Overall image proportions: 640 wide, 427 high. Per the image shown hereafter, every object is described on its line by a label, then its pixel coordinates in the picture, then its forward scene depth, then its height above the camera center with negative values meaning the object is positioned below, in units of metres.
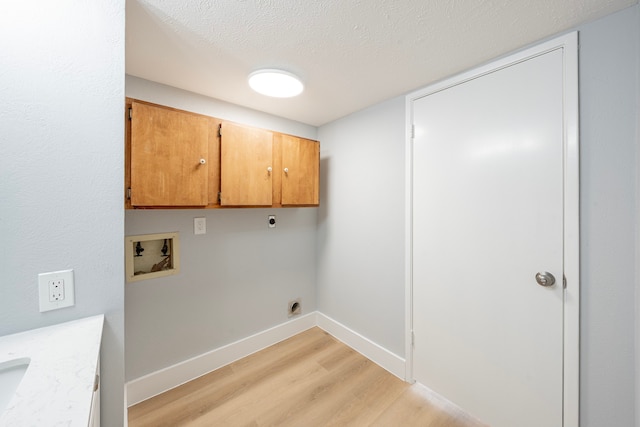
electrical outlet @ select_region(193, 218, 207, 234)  1.89 -0.11
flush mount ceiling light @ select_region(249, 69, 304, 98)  1.54 +0.86
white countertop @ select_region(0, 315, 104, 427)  0.51 -0.43
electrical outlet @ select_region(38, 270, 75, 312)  0.86 -0.28
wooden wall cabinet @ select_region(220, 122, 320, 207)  1.72 +0.35
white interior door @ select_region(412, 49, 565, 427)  1.24 -0.18
